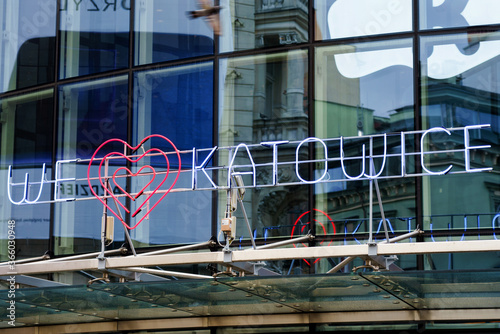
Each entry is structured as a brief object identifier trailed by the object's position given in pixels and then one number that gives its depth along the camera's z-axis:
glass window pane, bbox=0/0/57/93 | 17.28
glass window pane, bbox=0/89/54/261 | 16.61
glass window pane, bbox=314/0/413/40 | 14.48
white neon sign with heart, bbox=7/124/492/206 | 13.86
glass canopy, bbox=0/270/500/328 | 12.14
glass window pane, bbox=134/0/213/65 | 15.89
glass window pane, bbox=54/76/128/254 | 16.12
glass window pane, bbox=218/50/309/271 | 14.55
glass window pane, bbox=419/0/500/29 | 14.10
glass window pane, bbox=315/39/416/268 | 13.97
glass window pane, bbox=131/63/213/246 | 15.23
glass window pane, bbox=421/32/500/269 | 13.52
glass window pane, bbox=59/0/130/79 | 16.48
